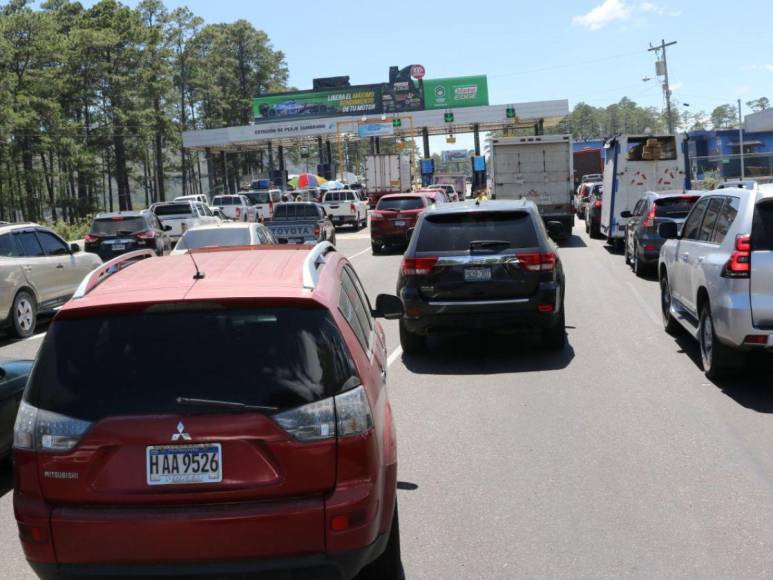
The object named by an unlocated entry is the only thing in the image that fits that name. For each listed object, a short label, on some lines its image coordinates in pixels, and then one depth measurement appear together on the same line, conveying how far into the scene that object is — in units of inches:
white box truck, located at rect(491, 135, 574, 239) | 1079.0
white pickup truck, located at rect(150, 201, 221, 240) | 1213.1
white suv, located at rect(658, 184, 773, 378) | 314.3
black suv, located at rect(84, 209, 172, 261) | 879.1
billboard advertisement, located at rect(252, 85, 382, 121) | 3127.5
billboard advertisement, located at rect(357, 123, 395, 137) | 2812.5
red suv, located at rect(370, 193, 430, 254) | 1082.7
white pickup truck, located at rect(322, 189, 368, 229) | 1667.1
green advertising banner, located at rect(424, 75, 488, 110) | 2999.5
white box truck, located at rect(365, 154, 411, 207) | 2124.8
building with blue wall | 2956.0
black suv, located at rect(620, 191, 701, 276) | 695.7
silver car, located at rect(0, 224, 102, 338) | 538.0
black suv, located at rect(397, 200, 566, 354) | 400.8
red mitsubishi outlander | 142.4
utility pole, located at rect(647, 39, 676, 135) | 2521.4
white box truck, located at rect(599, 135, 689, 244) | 971.3
